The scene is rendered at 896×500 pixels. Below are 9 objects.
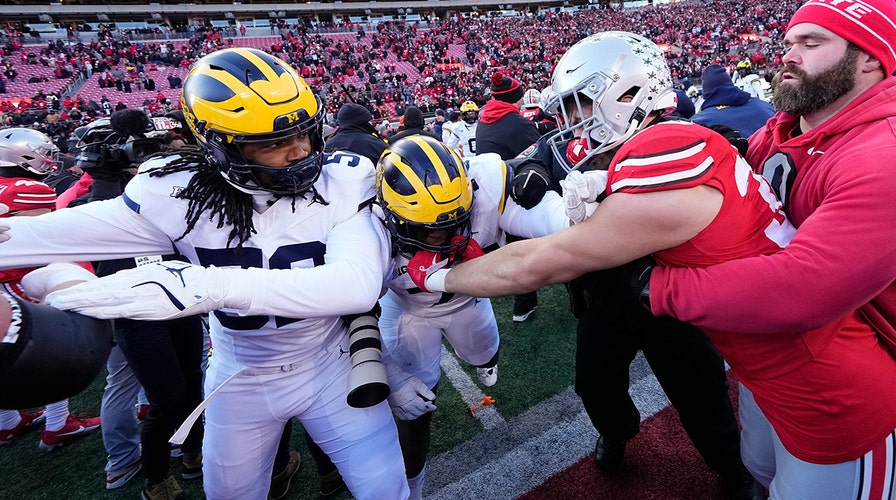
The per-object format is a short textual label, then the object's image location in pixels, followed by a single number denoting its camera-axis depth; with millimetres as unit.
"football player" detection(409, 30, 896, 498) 1354
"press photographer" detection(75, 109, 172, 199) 2955
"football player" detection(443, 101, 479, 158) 7730
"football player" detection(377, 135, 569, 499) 1947
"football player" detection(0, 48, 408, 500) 1647
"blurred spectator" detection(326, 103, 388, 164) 4789
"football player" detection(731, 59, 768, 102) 9055
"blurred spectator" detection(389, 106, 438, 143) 5891
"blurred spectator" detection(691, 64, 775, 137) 3990
